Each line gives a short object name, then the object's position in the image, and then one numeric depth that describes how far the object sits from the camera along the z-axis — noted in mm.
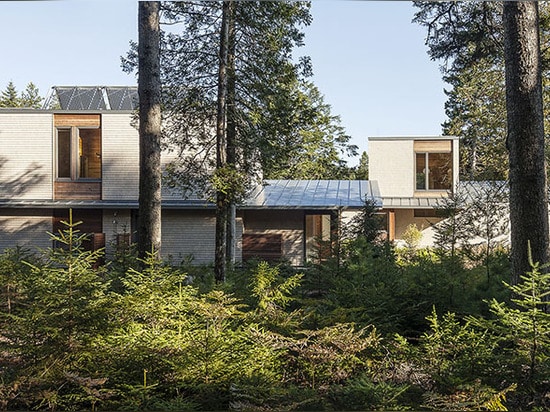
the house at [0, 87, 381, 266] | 18688
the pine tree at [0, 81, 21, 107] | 49469
